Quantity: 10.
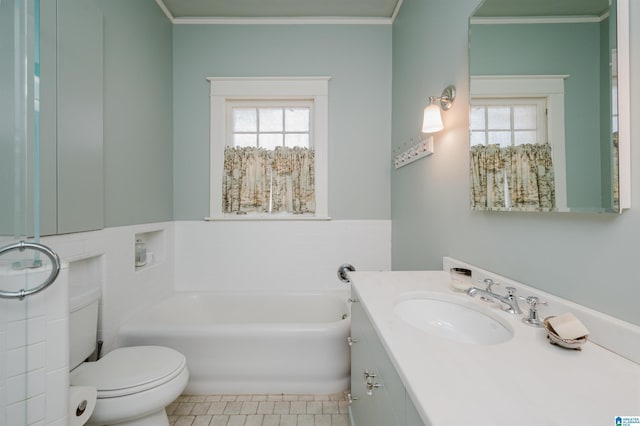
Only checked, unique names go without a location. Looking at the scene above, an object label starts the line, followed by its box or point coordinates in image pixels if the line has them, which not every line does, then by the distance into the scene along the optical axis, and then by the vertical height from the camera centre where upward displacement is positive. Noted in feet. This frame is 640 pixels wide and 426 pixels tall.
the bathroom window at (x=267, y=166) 7.80 +1.42
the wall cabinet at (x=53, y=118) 2.59 +1.27
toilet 3.70 -2.42
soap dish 2.08 -1.03
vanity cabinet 2.04 -1.72
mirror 2.18 +1.10
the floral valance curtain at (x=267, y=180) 7.82 +1.00
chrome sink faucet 2.86 -0.96
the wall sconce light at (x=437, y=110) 4.56 +1.83
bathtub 5.34 -2.87
